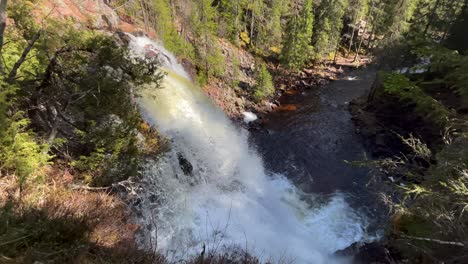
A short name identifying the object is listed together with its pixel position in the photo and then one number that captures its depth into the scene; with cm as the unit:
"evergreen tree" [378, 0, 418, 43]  2727
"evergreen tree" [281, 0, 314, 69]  2859
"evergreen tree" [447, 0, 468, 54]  2033
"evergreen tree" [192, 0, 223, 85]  2394
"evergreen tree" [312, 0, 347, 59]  3234
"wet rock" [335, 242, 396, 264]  1068
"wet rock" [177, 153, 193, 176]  1234
